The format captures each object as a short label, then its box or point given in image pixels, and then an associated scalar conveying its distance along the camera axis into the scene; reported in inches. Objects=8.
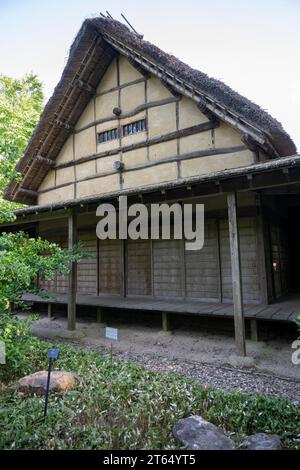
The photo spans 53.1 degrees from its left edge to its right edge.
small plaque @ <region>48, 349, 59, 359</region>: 133.4
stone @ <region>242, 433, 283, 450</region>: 105.5
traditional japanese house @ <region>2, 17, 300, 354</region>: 251.3
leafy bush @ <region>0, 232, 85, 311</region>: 170.4
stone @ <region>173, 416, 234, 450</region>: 105.0
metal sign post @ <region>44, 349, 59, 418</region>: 132.2
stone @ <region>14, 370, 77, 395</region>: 153.2
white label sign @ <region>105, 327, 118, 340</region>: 186.7
